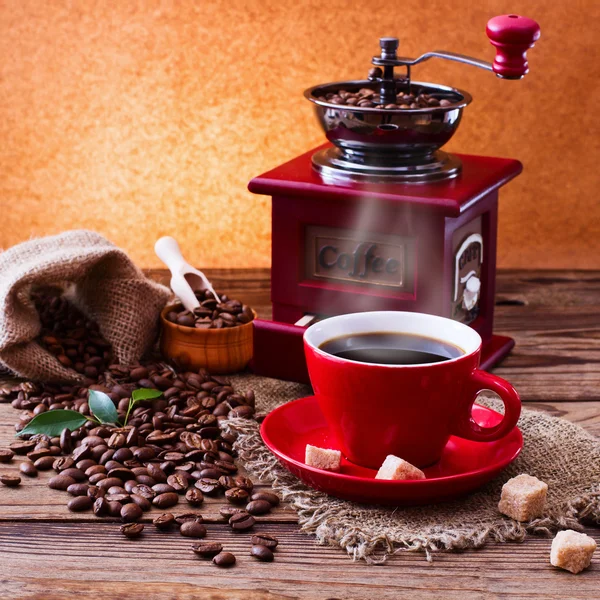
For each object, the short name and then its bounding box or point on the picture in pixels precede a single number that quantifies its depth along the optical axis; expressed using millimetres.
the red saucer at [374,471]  950
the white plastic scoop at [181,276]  1193
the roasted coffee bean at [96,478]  1003
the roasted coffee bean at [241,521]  964
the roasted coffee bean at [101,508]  975
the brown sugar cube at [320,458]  970
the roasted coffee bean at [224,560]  935
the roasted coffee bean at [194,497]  988
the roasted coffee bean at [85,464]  1016
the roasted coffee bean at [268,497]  984
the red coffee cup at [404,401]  960
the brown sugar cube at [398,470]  954
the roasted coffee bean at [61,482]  1004
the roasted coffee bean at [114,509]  975
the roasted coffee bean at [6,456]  1035
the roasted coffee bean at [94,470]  1010
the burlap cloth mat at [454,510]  947
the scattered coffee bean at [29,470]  1020
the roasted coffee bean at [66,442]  1042
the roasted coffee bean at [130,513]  971
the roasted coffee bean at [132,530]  956
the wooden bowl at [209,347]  1165
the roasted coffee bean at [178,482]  1000
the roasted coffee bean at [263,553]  940
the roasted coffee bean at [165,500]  985
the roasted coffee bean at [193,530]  958
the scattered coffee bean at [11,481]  1007
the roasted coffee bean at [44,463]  1026
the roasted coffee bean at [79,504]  981
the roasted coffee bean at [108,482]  997
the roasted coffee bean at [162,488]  994
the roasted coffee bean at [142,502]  981
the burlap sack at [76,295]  1130
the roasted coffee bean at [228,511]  974
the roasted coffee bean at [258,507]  978
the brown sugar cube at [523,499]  958
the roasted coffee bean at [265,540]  948
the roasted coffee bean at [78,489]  995
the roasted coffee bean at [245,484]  997
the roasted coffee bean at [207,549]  941
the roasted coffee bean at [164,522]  964
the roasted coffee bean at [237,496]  988
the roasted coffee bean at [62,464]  1023
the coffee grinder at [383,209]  1098
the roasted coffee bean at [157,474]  1011
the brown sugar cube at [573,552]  925
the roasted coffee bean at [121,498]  984
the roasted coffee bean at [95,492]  989
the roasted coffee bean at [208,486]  998
